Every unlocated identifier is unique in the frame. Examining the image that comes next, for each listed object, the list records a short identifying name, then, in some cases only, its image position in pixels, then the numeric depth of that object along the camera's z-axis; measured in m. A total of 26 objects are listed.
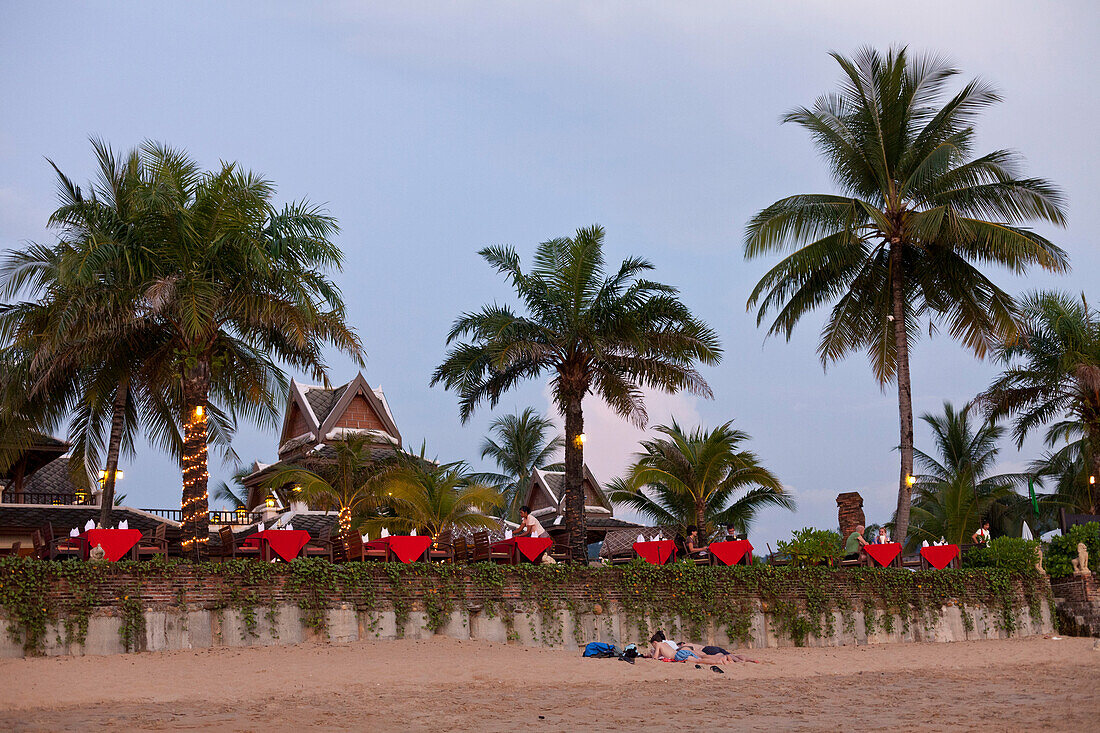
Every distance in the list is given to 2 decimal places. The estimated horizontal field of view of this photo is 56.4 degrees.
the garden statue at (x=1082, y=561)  22.28
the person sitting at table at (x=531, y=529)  17.19
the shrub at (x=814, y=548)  19.27
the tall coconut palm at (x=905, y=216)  22.78
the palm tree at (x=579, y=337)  20.12
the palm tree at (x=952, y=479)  36.03
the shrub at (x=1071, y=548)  22.45
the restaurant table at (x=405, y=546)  15.73
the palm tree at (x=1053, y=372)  27.38
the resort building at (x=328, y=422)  31.91
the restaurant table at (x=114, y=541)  13.84
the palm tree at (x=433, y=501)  23.38
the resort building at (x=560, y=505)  35.56
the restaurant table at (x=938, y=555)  20.73
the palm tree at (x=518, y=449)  47.34
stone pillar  24.48
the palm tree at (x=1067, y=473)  31.83
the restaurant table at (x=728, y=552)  18.44
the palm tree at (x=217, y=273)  16.19
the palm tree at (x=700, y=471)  28.58
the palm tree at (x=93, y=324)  16.38
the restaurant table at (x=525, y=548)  16.88
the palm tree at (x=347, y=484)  23.91
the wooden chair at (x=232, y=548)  15.14
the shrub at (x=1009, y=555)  21.94
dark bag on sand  15.23
